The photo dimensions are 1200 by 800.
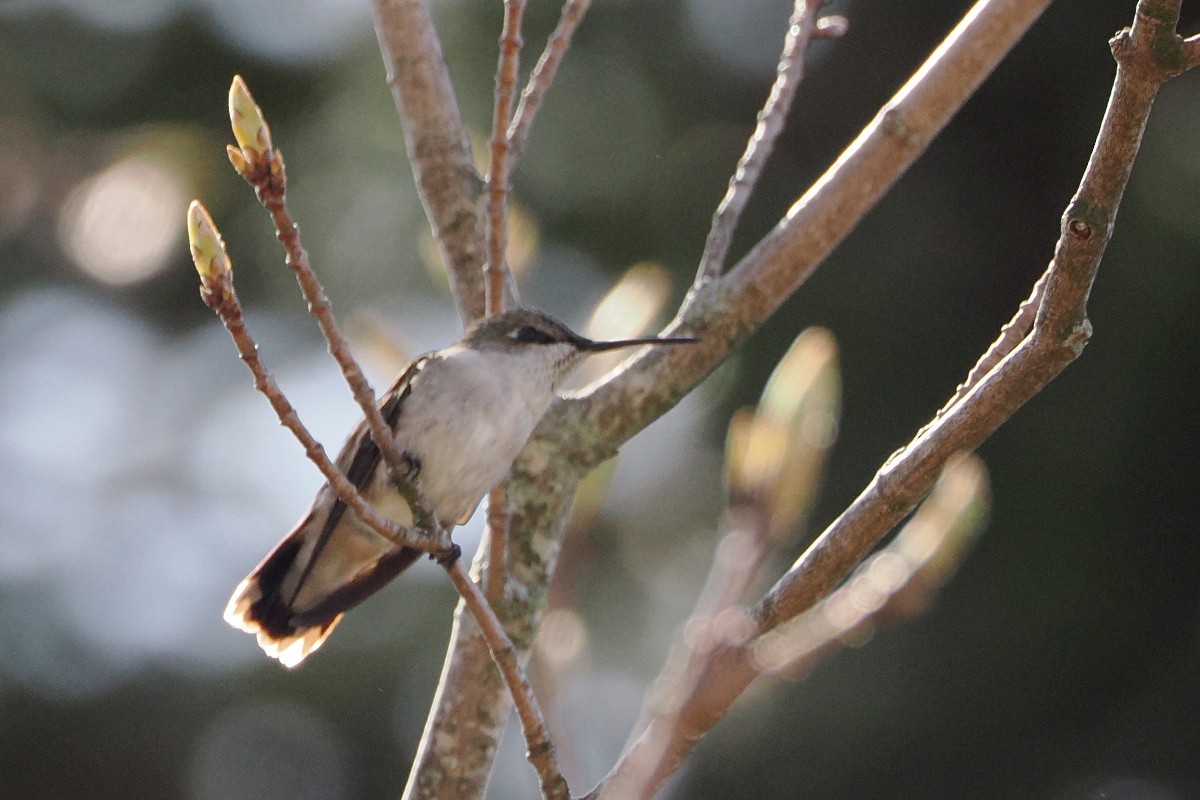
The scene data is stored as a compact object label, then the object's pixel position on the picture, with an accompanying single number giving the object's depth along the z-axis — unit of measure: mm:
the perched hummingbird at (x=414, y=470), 6906
